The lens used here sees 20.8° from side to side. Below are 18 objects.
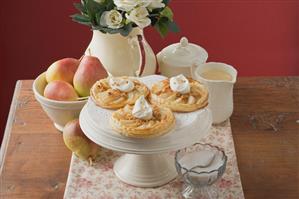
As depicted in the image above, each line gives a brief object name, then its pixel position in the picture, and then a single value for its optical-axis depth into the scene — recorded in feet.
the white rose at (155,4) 5.74
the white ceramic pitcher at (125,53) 6.00
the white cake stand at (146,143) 5.01
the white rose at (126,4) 5.64
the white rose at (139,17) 5.70
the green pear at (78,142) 5.55
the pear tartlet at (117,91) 5.28
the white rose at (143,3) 5.68
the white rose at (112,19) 5.78
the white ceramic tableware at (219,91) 5.81
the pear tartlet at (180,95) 5.25
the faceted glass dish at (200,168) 5.12
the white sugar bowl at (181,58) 6.08
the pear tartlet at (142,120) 4.97
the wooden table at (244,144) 5.40
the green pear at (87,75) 5.76
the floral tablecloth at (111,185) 5.28
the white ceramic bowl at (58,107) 5.73
